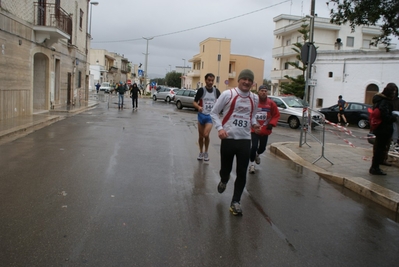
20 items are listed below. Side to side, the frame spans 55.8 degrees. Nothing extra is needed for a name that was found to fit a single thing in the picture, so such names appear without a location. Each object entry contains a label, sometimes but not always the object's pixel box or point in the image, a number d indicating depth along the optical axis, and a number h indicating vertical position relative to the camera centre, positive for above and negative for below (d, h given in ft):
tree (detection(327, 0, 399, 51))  24.14 +6.07
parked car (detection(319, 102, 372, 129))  73.51 -2.03
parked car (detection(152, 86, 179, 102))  132.16 +0.14
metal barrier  35.58 -1.98
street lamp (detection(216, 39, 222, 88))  219.00 +22.04
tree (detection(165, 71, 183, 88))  361.14 +14.34
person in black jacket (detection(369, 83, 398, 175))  24.29 -0.82
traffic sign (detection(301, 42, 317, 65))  36.37 +4.78
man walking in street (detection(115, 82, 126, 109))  83.18 +0.42
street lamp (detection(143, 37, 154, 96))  178.24 +15.22
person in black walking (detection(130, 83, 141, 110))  82.99 +0.17
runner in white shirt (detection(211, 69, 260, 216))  16.46 -1.14
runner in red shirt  24.85 -1.04
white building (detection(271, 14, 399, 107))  93.61 +8.31
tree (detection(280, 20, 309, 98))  113.39 +4.60
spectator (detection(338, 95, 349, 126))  75.31 -0.92
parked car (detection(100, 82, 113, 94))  221.93 +2.41
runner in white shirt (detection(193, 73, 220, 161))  26.81 -0.36
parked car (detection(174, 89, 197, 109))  98.37 -0.79
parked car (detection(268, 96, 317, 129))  63.98 -1.50
